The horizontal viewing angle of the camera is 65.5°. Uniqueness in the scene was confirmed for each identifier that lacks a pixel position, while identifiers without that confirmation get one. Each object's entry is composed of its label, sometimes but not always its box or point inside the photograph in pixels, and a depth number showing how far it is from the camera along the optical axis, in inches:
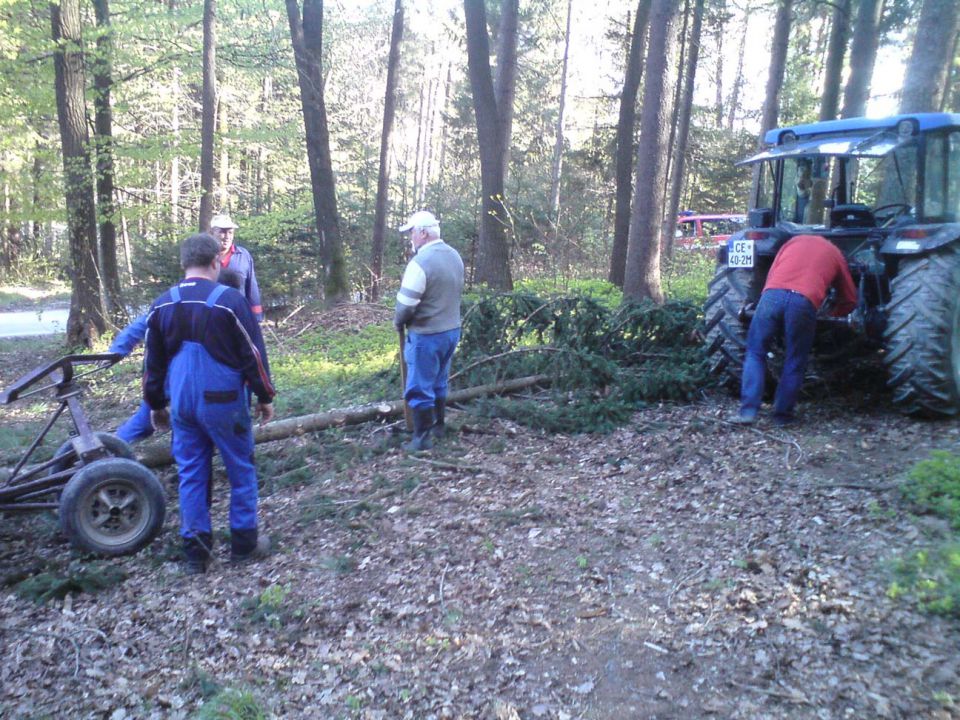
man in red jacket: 251.0
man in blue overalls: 181.2
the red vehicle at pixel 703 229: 990.4
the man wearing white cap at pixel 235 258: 297.1
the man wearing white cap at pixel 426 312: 259.0
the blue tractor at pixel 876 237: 246.8
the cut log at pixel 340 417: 286.0
